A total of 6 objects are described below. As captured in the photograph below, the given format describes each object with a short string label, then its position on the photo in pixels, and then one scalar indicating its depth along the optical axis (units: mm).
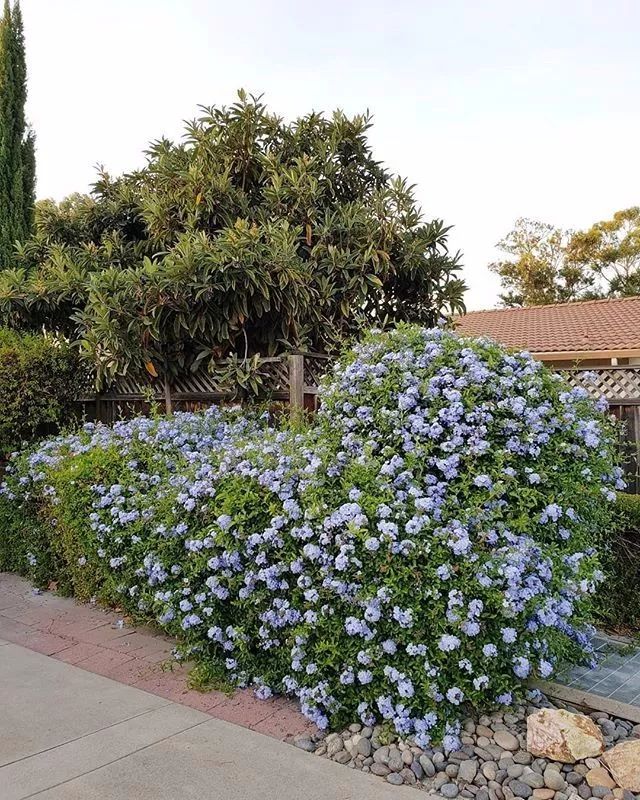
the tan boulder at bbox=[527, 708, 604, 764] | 2441
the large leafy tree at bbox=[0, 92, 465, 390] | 5105
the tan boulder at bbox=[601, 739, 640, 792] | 2281
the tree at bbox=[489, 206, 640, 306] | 26156
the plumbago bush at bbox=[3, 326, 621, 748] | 2645
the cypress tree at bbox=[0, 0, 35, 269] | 7695
